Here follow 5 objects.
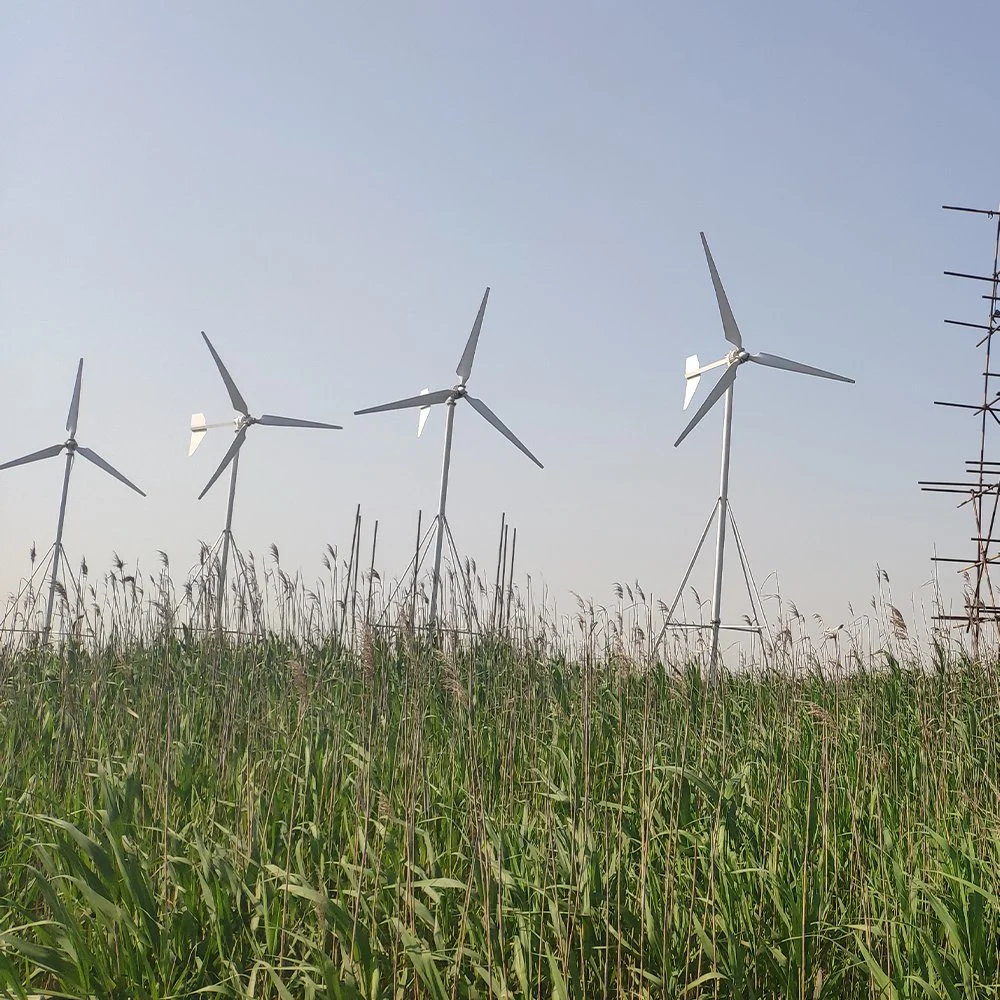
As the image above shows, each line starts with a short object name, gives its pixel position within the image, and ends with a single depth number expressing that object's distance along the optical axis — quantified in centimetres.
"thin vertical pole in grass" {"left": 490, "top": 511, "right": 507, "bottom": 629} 923
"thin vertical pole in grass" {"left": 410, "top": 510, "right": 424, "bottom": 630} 610
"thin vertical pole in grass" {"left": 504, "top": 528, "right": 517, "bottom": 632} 1066
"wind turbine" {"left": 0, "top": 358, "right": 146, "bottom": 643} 2103
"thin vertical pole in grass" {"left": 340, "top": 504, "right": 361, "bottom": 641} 938
